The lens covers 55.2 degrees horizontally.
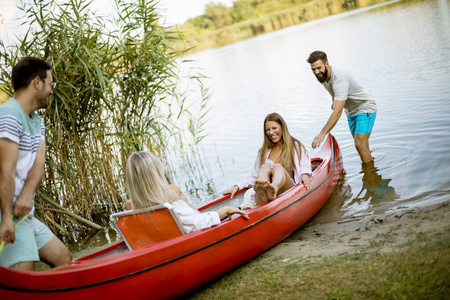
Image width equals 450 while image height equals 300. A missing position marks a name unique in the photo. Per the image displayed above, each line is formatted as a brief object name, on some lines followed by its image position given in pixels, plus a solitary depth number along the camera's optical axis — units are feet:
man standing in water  16.65
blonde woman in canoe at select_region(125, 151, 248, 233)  10.03
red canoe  8.64
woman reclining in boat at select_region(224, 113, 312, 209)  13.73
